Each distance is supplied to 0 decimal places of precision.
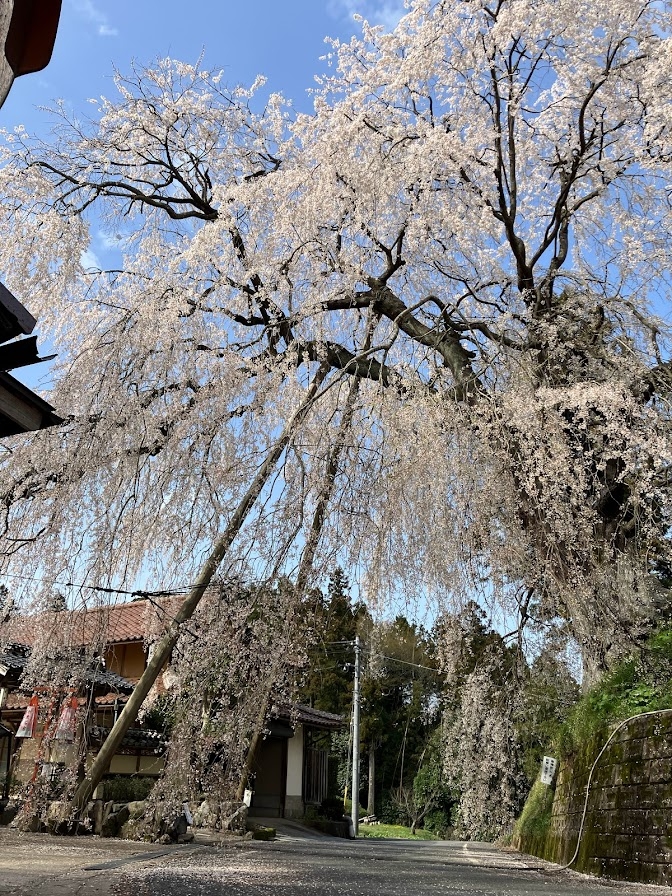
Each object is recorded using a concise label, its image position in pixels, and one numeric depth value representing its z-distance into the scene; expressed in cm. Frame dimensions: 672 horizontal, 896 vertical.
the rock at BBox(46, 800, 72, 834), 980
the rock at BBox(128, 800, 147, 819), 1010
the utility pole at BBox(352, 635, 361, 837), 1946
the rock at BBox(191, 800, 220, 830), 1227
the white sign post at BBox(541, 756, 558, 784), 1072
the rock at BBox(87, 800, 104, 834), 1012
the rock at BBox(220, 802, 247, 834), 1221
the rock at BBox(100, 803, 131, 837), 1004
